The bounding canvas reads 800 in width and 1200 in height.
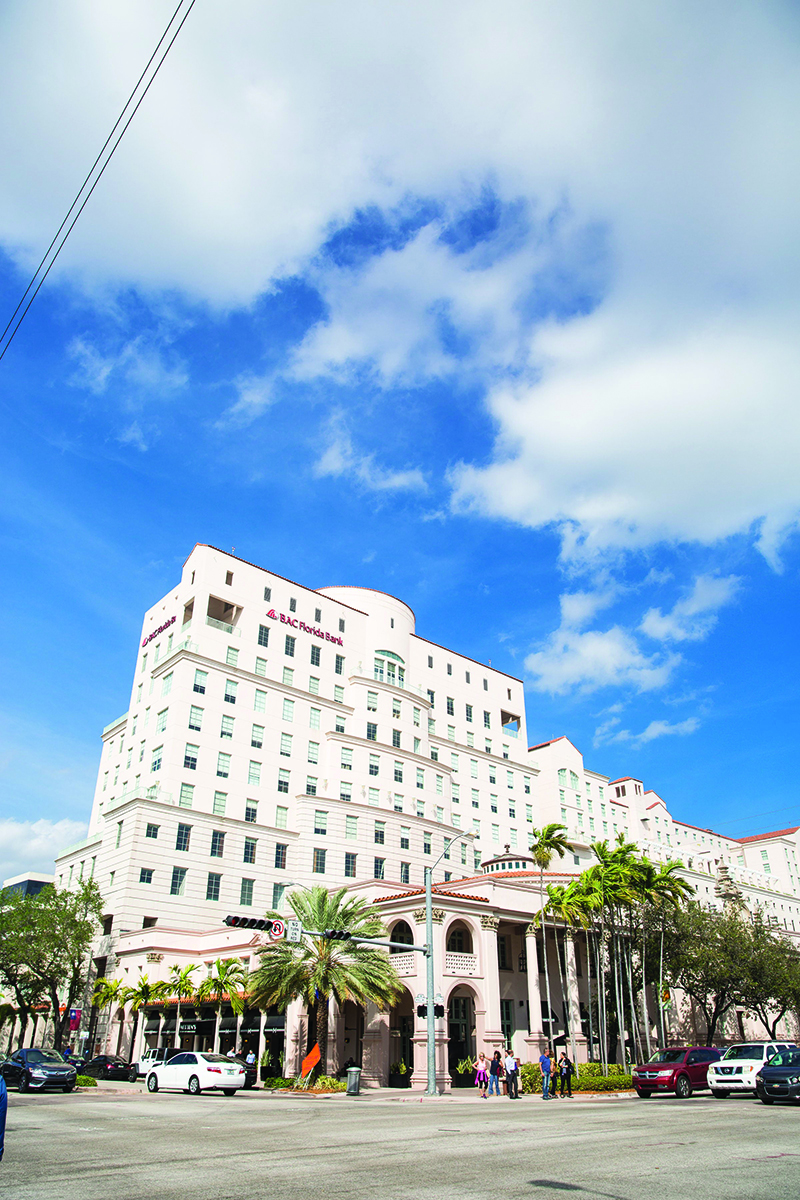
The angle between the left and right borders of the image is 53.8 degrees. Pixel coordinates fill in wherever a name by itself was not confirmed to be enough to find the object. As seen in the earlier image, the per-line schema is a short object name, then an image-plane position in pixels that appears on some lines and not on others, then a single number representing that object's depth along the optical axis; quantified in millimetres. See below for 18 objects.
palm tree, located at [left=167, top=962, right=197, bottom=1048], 44406
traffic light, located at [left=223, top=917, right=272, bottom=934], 26822
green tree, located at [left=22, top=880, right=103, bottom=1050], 51281
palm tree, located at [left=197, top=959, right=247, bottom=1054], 40562
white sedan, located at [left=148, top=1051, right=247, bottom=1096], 29391
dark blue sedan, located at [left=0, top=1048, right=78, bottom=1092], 29562
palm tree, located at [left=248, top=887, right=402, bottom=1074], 35719
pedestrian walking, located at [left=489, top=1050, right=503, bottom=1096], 33938
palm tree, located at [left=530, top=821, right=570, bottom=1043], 47906
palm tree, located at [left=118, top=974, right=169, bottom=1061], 45875
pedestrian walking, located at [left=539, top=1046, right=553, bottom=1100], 32281
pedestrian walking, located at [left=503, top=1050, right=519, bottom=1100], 32844
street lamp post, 31594
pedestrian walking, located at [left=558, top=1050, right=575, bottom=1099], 33375
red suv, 31172
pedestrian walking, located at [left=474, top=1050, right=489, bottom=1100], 34219
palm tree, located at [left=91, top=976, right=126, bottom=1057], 47781
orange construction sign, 34812
